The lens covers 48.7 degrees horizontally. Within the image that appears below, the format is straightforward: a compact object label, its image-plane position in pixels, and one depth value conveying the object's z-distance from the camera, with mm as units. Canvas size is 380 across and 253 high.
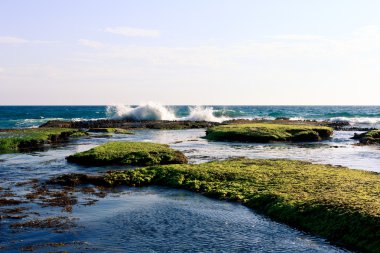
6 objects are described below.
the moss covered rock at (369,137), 64863
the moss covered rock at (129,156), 40406
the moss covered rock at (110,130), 84350
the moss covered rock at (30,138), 55719
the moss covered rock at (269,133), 68250
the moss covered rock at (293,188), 19641
